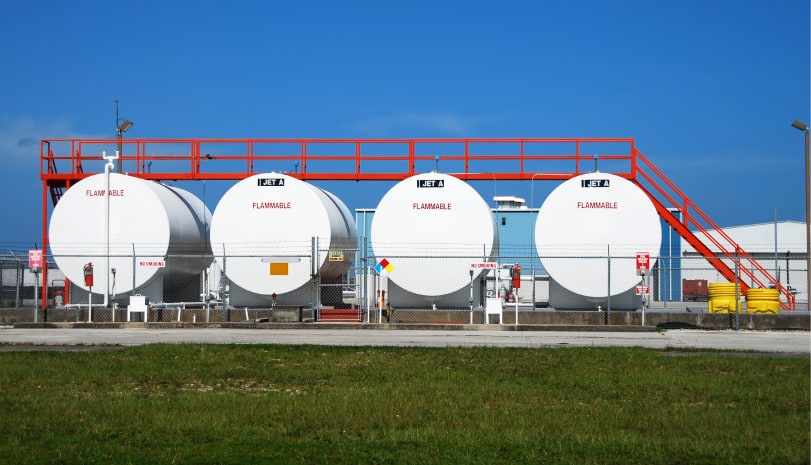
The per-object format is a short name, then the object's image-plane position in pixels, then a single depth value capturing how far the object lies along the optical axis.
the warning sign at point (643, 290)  26.83
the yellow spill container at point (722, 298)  28.67
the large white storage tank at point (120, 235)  28.80
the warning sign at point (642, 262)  27.01
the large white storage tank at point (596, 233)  27.95
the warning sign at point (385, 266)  27.97
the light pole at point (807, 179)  35.34
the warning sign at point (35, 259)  28.86
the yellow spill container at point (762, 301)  28.31
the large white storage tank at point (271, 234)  28.41
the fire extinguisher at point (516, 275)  27.42
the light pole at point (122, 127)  34.75
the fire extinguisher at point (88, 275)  28.45
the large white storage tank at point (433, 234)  28.00
